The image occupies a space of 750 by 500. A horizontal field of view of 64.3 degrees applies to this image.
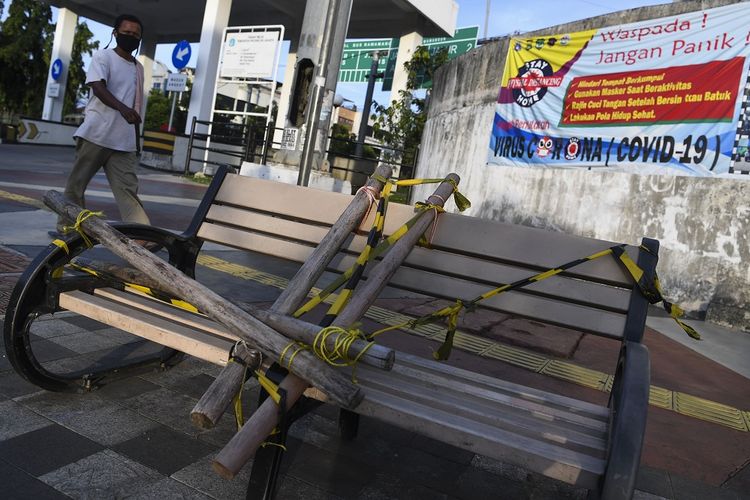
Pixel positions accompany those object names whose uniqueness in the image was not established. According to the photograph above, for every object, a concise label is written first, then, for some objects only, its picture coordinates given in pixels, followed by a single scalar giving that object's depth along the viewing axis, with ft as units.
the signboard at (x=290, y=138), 32.94
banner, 20.99
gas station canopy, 62.54
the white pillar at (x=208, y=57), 56.90
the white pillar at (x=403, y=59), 64.49
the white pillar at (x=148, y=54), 85.56
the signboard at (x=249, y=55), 49.32
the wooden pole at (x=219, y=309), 5.15
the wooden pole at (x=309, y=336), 5.21
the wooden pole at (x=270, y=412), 4.46
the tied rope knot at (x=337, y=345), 5.25
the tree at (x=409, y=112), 61.62
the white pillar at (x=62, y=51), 80.89
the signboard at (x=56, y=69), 82.43
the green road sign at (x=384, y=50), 66.90
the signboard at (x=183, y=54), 59.11
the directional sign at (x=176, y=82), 63.26
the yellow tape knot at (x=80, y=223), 7.46
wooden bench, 5.00
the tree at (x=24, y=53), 94.84
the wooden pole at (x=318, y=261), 5.27
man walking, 14.10
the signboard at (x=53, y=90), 82.64
